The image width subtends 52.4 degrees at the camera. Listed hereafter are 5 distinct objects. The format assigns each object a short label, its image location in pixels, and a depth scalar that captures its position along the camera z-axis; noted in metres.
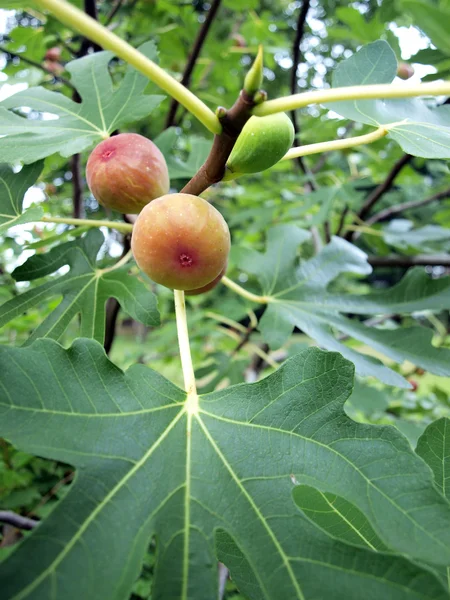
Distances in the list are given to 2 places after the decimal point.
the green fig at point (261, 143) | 0.16
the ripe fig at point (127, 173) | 0.21
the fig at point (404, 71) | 0.51
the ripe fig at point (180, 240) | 0.18
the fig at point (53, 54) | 0.63
